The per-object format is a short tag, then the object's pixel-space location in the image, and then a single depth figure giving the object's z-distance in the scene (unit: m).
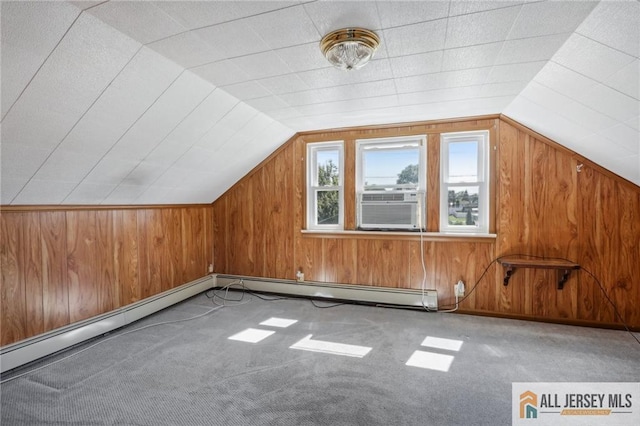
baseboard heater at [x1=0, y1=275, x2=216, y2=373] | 2.23
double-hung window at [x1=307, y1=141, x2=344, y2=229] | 3.93
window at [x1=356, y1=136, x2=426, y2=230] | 3.58
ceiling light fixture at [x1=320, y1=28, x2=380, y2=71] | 1.67
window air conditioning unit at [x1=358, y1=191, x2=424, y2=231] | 3.57
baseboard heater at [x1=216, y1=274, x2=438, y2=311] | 3.48
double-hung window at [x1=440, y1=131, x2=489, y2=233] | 3.38
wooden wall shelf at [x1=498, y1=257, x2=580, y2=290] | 2.88
